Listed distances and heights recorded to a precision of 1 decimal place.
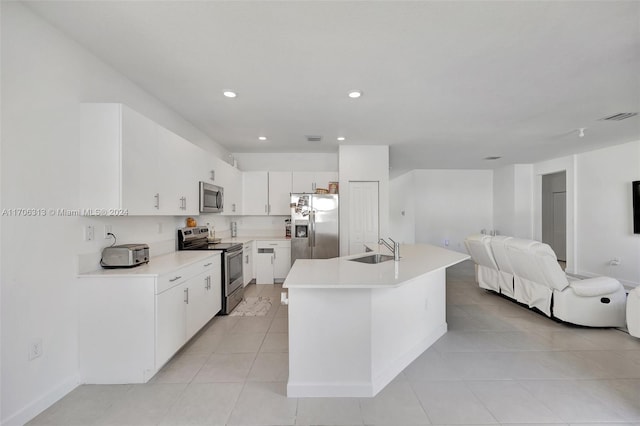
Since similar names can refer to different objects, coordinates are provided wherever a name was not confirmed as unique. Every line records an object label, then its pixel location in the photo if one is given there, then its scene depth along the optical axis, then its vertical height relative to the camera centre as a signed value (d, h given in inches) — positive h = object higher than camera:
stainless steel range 142.4 -24.0
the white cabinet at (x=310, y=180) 214.1 +25.5
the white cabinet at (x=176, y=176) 108.6 +16.4
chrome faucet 105.7 -14.6
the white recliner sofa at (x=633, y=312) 99.7 -36.6
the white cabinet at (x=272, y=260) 203.5 -34.1
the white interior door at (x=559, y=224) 285.9 -12.4
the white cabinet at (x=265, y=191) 214.1 +17.1
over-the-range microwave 143.0 +8.6
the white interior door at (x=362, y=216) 202.4 -2.3
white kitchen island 80.7 -36.2
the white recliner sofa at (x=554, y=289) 122.9 -36.0
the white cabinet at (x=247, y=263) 181.6 -33.8
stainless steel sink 115.5 -19.3
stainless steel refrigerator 196.5 -9.1
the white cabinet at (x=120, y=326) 85.0 -34.3
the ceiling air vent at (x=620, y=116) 136.8 +48.5
